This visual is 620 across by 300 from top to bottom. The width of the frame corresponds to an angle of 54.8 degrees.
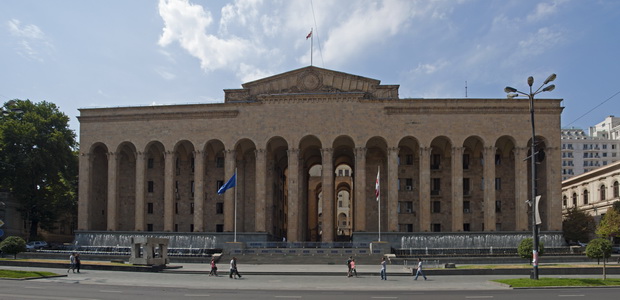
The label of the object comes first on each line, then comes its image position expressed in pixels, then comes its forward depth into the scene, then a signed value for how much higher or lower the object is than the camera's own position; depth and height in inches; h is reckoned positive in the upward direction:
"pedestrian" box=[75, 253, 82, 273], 1381.6 -147.1
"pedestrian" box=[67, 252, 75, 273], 1380.4 -142.2
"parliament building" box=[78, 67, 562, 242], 2236.7 +168.8
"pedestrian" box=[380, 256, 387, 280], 1268.5 -151.8
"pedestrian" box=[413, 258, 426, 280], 1264.8 -154.5
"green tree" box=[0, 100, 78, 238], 2428.6 +163.0
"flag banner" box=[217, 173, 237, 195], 2027.1 +55.8
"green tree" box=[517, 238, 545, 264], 1395.2 -115.7
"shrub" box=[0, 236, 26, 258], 1524.4 -116.5
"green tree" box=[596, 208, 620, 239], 2091.5 -87.4
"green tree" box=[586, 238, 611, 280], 1272.0 -104.6
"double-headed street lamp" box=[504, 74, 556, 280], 1110.4 +17.3
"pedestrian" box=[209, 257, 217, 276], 1348.4 -156.9
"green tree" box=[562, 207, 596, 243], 2489.5 -114.9
